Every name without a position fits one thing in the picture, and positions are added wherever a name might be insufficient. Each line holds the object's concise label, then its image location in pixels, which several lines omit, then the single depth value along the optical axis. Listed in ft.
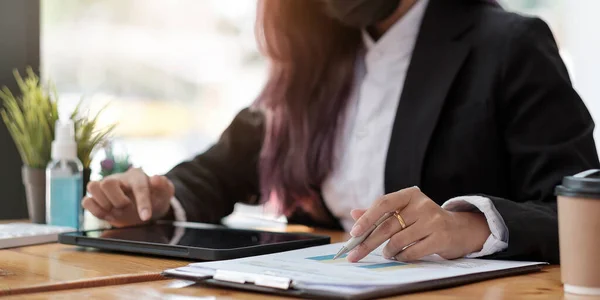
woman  4.82
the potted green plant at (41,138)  5.97
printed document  4.11
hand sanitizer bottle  5.76
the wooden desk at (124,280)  4.18
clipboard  4.05
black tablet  4.76
